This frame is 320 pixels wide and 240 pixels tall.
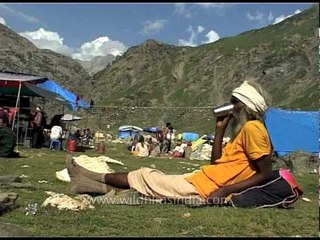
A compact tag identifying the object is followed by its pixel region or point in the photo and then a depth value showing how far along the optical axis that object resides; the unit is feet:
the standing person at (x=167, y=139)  97.66
